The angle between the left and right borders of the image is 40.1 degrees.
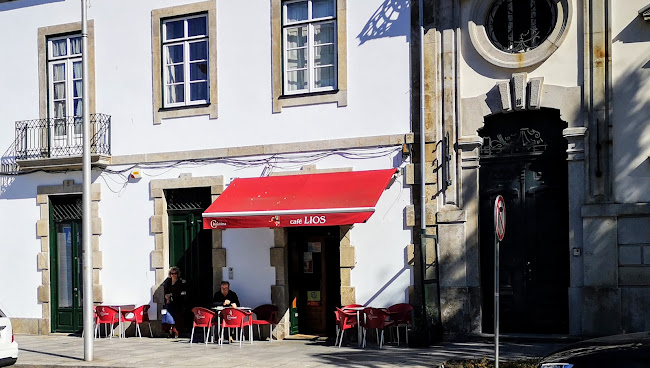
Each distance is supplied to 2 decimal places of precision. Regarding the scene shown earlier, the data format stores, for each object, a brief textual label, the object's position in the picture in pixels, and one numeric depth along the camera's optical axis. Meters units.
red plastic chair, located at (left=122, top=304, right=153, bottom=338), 17.06
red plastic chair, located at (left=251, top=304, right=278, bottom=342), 15.90
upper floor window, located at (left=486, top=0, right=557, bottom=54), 14.29
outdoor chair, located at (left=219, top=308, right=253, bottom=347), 15.20
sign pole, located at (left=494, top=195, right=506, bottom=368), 10.20
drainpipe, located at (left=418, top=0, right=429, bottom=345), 14.83
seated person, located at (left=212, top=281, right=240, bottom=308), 16.06
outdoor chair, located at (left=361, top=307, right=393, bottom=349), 14.41
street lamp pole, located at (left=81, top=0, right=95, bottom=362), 13.89
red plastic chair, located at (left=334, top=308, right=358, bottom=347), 14.66
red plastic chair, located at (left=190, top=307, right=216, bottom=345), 15.43
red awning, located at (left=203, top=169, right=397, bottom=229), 14.49
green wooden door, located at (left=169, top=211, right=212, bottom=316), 17.09
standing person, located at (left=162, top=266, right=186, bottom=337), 16.84
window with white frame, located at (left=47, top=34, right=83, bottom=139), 18.30
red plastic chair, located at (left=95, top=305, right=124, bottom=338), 17.03
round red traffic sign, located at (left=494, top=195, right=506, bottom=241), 10.41
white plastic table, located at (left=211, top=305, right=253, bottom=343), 15.38
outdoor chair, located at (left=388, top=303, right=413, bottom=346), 14.50
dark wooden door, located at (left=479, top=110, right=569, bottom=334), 14.14
